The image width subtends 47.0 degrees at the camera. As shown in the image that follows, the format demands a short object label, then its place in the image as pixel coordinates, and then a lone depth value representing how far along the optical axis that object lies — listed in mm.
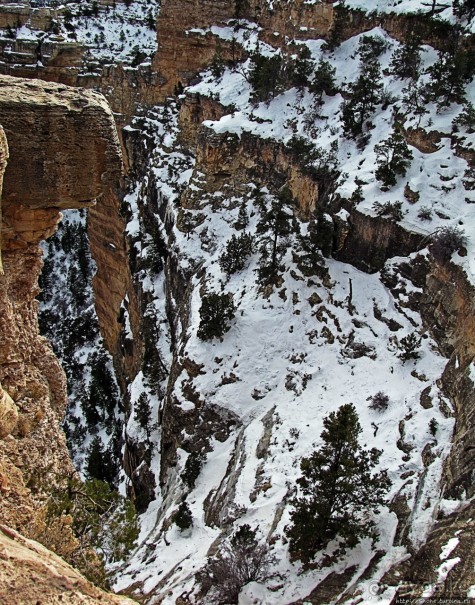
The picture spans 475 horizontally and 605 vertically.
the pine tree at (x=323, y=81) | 40156
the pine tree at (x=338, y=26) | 43188
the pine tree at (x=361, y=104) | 36000
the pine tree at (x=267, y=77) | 42906
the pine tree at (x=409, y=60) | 36312
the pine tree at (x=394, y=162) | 30188
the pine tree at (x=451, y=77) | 31984
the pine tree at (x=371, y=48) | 40031
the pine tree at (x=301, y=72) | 42188
